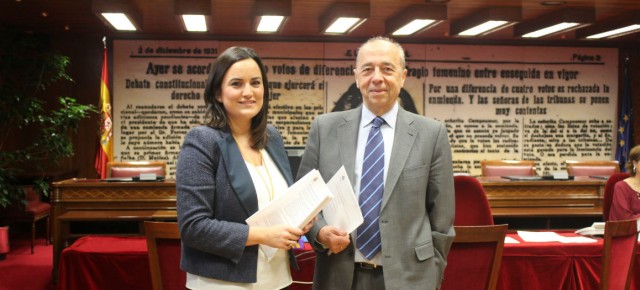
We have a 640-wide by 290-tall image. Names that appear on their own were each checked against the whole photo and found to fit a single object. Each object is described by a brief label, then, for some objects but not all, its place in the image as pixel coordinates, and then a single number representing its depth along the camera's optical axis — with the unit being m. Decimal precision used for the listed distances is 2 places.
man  2.05
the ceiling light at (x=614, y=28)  7.13
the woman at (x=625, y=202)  4.25
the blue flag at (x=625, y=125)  9.15
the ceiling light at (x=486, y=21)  6.66
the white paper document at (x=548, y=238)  3.75
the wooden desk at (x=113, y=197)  5.62
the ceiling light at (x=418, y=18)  6.54
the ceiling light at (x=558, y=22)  6.75
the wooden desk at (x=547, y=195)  5.73
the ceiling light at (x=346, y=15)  6.39
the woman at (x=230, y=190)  1.82
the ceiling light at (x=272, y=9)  6.22
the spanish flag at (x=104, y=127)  7.76
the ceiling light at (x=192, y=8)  6.16
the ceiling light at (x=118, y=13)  5.92
